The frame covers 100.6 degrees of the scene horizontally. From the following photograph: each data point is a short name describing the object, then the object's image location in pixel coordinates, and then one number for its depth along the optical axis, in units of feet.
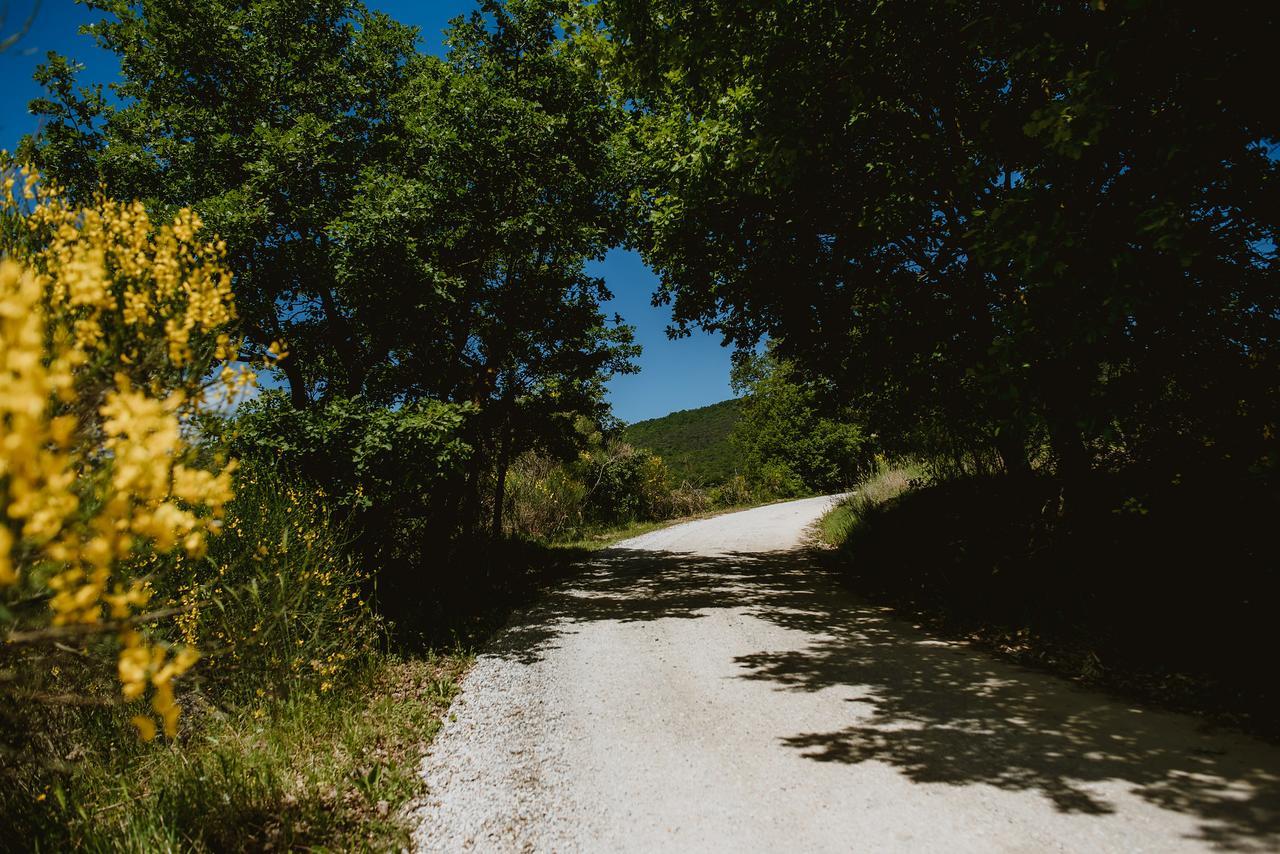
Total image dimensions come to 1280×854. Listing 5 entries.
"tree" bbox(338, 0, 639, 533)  25.71
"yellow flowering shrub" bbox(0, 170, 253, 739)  4.72
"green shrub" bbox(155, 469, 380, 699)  16.34
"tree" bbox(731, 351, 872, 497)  108.68
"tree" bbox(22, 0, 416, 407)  26.11
